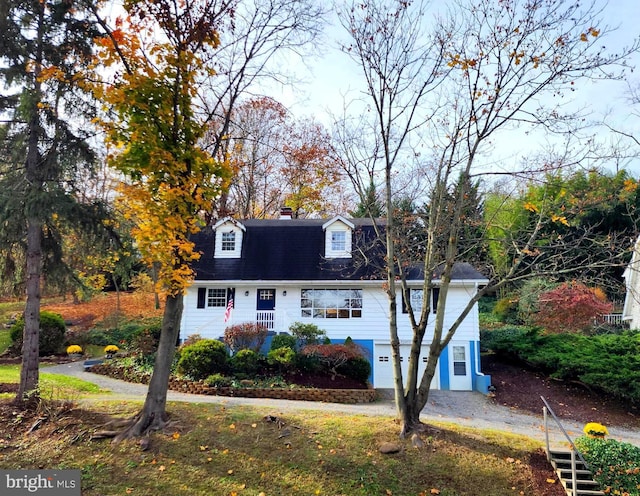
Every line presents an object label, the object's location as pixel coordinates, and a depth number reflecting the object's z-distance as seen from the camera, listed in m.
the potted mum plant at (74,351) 18.67
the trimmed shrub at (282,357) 13.25
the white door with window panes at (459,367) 15.67
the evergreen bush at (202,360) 13.00
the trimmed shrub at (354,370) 13.78
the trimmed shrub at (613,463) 6.80
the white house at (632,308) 18.18
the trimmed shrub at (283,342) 14.34
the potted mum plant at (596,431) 7.63
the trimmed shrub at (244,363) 13.23
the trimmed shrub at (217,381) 12.55
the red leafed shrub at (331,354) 13.63
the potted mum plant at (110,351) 17.08
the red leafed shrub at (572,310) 17.33
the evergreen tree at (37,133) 8.46
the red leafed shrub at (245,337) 14.66
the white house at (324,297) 16.00
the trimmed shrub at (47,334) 18.44
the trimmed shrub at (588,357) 12.06
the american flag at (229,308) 16.28
